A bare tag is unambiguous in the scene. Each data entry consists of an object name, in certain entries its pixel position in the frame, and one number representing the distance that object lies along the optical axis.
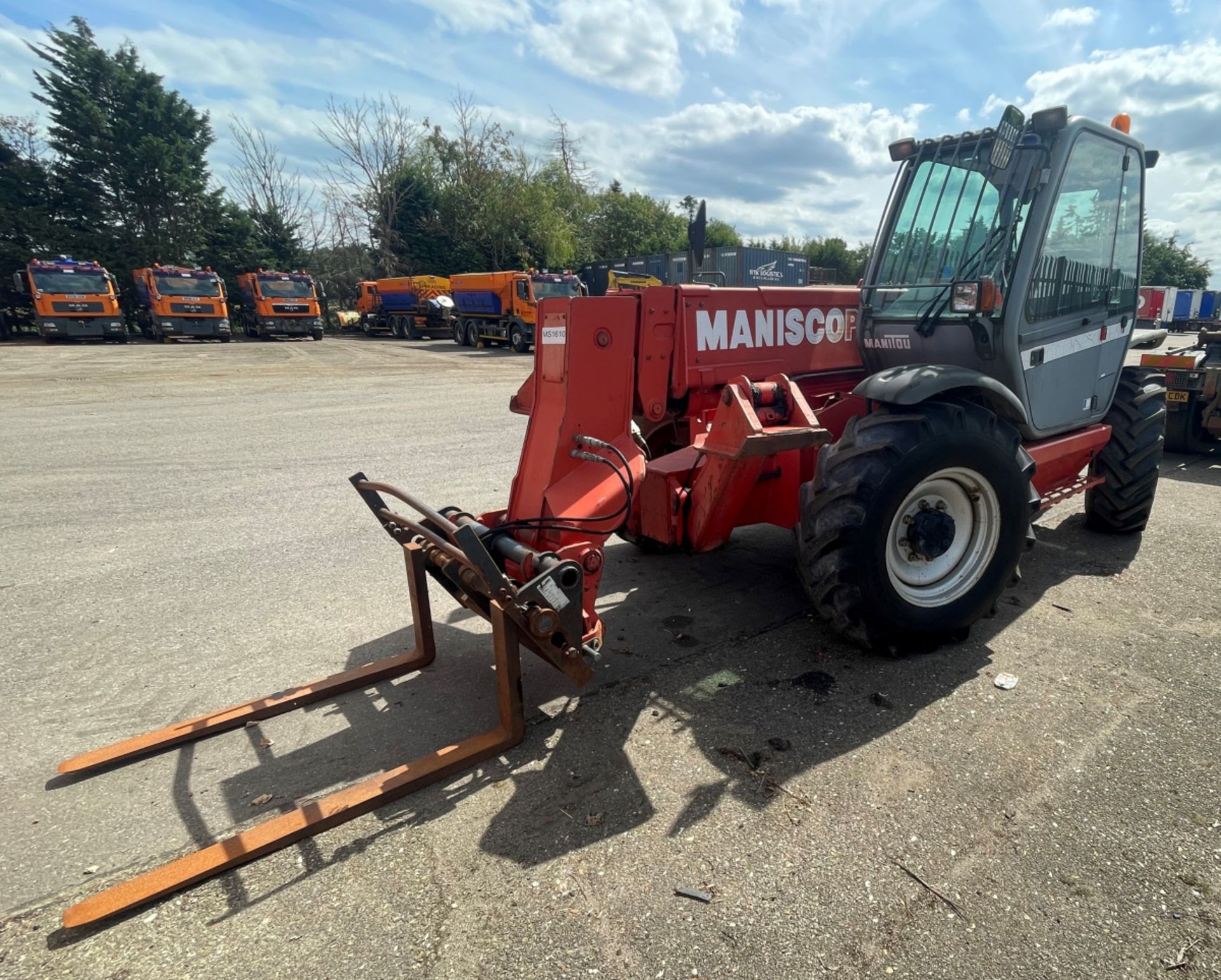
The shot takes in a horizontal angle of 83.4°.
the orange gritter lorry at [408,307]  32.12
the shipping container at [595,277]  37.03
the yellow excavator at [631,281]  24.38
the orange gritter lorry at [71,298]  24.19
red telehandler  2.89
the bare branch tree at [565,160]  48.75
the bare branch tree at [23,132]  32.75
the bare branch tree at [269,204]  42.00
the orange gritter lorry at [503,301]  25.05
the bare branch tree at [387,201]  40.22
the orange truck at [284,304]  29.75
